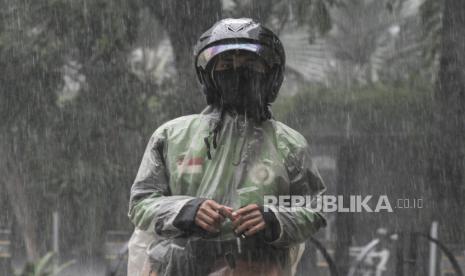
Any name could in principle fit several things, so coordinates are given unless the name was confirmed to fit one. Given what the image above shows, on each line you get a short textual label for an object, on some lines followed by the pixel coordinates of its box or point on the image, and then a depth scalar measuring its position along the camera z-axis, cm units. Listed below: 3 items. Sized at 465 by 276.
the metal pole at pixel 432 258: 1527
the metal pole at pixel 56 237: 1823
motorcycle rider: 529
